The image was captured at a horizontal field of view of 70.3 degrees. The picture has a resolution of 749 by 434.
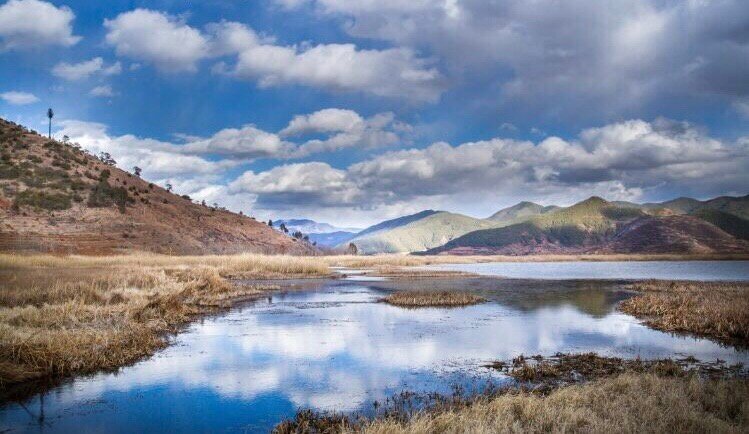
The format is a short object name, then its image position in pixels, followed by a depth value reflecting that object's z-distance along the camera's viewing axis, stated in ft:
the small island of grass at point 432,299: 124.06
